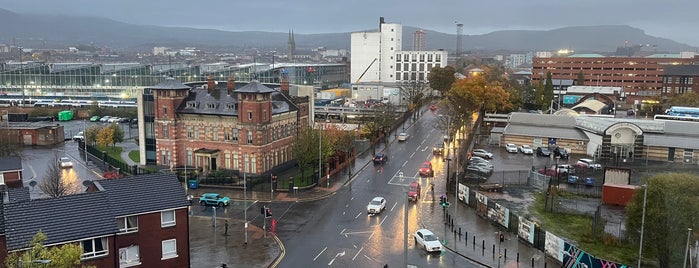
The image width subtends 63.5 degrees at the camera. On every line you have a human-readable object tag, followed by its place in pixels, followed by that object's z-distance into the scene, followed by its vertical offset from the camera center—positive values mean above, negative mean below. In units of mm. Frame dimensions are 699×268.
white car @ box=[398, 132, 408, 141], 84062 -10424
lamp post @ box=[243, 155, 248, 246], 40219 -11534
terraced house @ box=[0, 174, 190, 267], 26062 -7800
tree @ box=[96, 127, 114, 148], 77250 -10026
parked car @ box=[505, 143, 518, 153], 75125 -10621
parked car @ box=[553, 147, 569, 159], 71688 -10669
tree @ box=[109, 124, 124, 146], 79100 -9999
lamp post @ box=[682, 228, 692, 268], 28706 -9223
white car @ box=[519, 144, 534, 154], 74169 -10679
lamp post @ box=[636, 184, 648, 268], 28950 -7353
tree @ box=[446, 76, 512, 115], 92125 -5007
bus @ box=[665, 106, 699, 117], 91950 -6825
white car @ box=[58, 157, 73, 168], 68500 -12234
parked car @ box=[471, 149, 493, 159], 70750 -10767
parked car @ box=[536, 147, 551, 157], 73012 -10744
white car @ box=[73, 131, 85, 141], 89400 -11875
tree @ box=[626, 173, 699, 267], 30734 -8080
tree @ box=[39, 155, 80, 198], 44094 -9791
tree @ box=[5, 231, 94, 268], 20047 -6941
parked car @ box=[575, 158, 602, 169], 64062 -10916
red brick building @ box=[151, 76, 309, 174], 59812 -6777
